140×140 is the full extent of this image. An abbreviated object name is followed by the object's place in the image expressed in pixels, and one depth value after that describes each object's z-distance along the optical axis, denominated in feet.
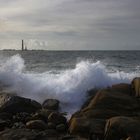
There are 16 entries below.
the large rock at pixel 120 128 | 16.29
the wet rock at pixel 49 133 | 16.92
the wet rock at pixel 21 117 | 19.84
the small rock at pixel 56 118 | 19.19
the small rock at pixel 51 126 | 18.46
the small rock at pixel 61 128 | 18.23
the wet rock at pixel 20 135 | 16.10
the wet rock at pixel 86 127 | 17.07
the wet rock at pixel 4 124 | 18.43
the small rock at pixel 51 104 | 22.86
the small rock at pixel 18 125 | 18.41
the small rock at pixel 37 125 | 18.11
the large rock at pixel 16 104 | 21.48
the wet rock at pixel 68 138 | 16.50
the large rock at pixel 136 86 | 21.43
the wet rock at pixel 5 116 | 20.36
